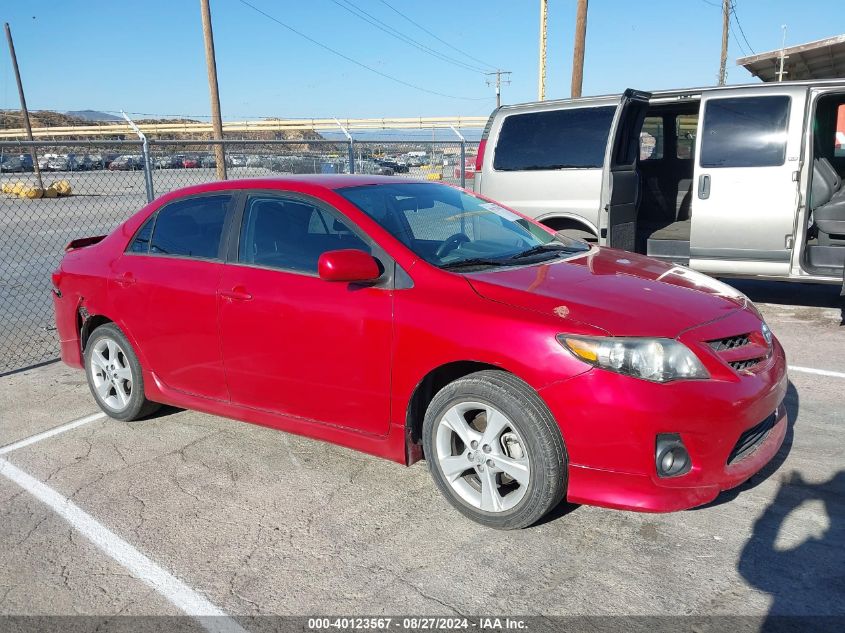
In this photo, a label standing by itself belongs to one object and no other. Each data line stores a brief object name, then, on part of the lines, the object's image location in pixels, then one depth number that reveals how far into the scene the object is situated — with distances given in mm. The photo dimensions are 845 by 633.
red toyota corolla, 3088
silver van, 6730
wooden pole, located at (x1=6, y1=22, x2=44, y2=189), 32031
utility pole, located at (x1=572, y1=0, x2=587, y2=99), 18609
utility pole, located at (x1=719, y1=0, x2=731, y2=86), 37075
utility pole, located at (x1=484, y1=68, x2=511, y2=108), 52169
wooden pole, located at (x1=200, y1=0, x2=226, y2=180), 17984
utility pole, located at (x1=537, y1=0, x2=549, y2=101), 25375
